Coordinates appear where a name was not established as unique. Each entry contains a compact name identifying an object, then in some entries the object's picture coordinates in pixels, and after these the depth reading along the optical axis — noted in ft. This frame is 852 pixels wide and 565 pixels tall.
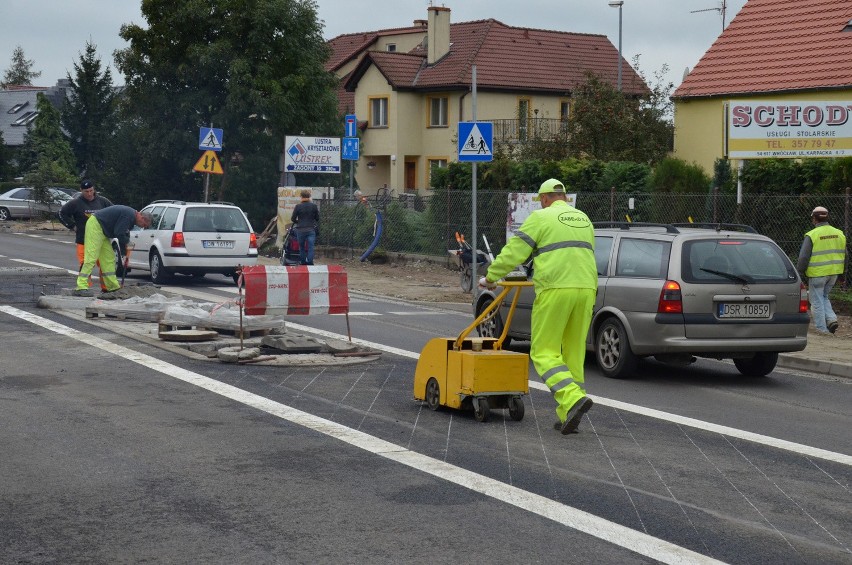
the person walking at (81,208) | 67.36
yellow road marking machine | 32.12
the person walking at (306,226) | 85.97
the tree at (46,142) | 215.51
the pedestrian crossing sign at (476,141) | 64.85
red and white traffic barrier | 45.11
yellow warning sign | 98.32
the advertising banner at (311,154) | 104.17
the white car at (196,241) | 78.38
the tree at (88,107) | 214.90
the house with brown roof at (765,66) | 93.91
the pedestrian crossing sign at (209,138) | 98.58
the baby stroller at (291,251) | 88.94
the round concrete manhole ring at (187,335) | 47.44
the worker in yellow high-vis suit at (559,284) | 31.30
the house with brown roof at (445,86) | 183.93
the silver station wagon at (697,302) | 41.24
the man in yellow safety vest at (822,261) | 56.49
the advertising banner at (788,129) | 69.41
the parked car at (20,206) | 160.66
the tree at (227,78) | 128.26
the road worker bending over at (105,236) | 61.26
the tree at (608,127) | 100.94
